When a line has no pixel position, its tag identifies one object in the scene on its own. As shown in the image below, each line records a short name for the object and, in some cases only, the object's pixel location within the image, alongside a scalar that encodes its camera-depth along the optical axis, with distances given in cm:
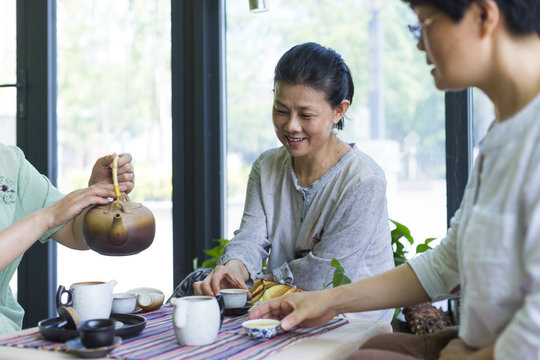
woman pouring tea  183
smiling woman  226
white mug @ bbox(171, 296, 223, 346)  141
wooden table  136
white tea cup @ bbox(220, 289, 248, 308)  177
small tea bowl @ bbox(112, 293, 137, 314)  171
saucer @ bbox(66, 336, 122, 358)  130
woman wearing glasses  107
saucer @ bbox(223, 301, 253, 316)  176
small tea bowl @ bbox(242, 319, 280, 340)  146
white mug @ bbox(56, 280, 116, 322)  153
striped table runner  135
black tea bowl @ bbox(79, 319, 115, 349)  131
